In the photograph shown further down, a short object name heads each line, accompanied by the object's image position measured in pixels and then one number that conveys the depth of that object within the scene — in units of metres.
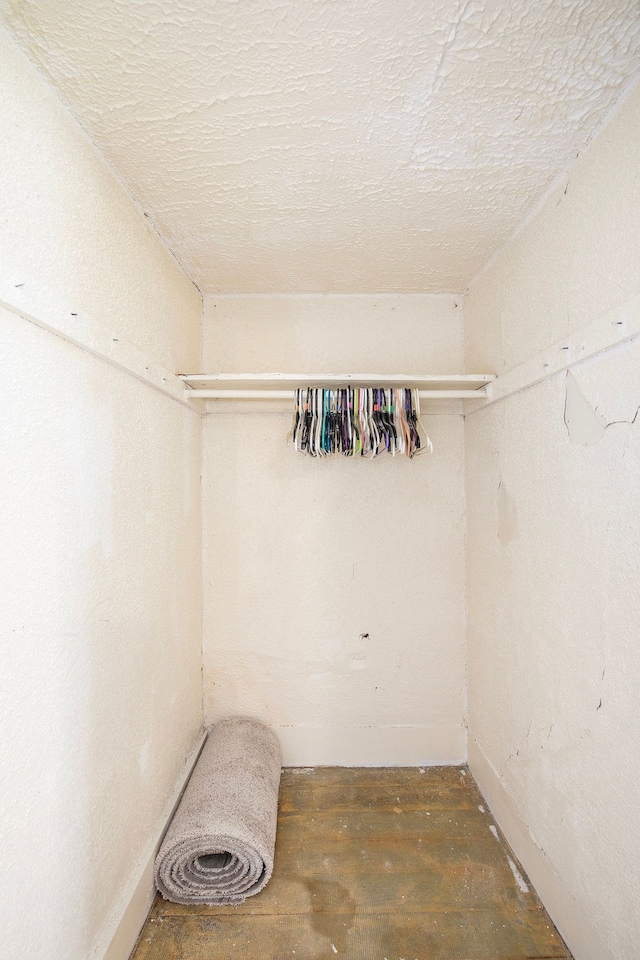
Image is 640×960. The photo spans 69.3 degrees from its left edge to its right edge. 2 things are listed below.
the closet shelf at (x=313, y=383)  1.75
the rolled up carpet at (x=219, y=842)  1.45
